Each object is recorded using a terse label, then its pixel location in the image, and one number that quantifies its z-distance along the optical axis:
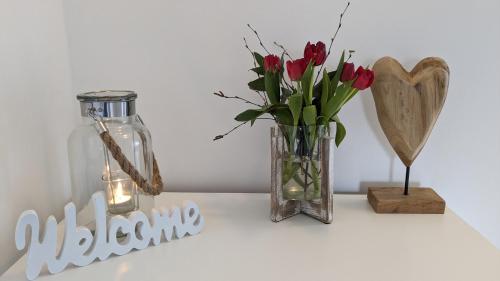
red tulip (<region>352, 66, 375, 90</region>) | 0.73
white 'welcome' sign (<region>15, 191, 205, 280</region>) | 0.61
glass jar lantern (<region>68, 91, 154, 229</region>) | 0.79
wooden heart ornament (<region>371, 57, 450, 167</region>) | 0.87
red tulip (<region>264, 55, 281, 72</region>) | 0.75
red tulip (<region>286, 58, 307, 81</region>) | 0.73
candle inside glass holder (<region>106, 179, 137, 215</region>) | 0.79
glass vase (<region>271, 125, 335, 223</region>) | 0.79
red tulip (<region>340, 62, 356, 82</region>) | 0.74
